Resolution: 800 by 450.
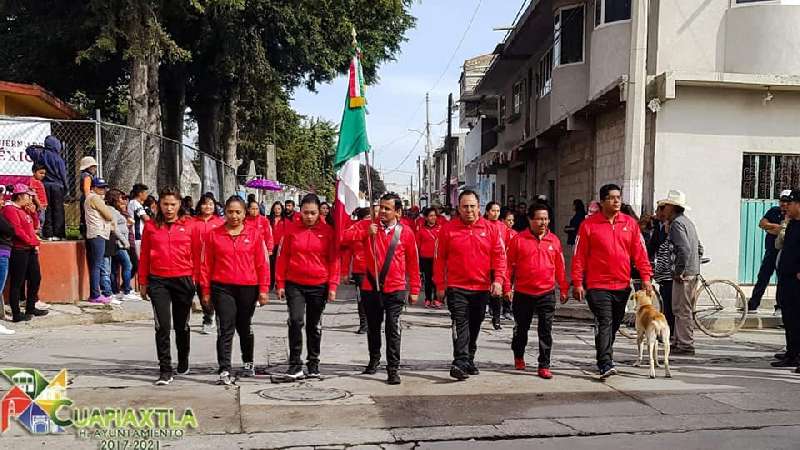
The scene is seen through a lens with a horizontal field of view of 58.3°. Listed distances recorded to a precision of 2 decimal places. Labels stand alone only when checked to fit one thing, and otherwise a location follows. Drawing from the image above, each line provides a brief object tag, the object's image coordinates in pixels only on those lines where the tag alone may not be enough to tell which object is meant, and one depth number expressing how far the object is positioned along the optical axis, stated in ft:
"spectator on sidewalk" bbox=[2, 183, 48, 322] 31.60
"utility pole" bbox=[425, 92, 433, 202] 187.62
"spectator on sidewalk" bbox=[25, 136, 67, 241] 37.50
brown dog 25.05
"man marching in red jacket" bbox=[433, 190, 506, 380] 24.63
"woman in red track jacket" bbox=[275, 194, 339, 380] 23.94
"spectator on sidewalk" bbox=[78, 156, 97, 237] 37.01
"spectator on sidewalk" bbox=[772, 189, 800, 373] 27.30
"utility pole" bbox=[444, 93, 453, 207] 127.05
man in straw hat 28.86
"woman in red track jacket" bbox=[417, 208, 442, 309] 45.83
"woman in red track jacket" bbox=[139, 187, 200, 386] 23.68
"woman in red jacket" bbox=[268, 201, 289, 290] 46.09
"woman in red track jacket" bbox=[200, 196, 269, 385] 23.17
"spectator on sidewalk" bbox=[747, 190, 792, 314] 38.68
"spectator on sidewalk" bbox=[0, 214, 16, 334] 31.07
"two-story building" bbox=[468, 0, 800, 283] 42.29
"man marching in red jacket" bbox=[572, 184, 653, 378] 25.04
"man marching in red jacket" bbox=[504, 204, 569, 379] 25.49
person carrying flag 24.29
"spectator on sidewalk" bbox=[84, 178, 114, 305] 36.32
